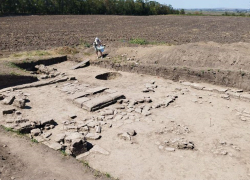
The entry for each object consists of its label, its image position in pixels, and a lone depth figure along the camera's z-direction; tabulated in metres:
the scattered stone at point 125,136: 6.85
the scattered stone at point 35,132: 6.97
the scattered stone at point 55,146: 6.10
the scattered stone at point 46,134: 6.95
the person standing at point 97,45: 15.15
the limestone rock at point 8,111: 8.10
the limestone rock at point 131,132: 7.04
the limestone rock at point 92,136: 6.90
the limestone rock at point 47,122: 7.47
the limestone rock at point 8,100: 9.03
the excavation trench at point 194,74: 10.59
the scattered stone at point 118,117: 8.13
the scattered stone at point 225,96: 9.51
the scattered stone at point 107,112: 8.38
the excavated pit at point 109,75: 13.44
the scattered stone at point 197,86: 10.63
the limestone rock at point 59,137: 6.65
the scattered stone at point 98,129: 7.25
